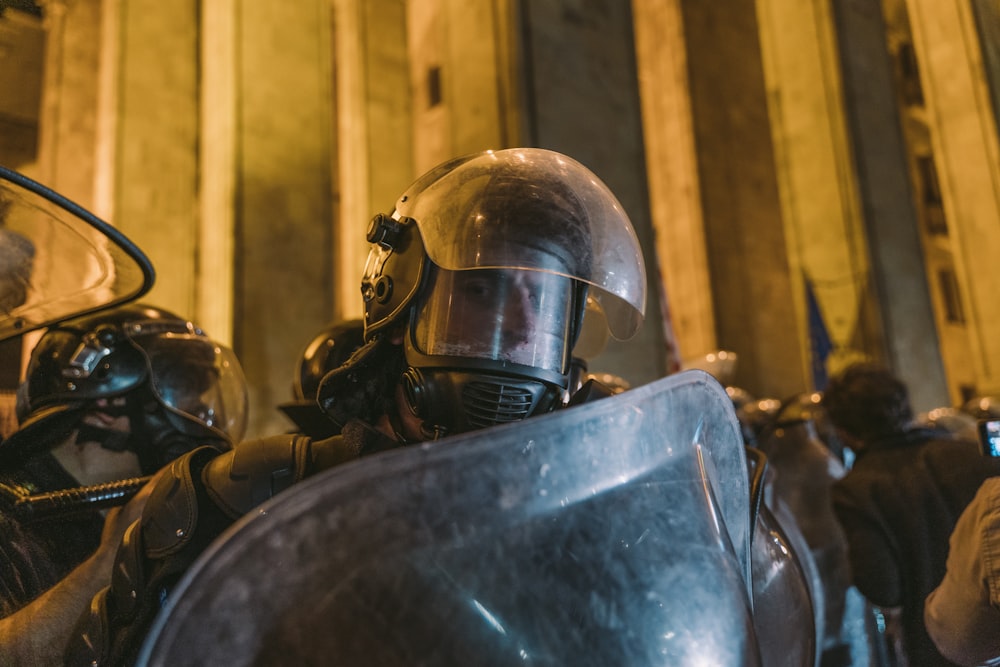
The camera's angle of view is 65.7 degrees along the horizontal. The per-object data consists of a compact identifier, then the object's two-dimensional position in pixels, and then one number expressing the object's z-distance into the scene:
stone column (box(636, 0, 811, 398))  9.82
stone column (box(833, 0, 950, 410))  9.88
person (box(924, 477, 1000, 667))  1.69
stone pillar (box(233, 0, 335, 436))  6.39
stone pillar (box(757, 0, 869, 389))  10.19
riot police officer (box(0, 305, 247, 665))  1.92
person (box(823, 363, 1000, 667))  2.60
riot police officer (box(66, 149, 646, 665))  1.27
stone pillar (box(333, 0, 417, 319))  11.52
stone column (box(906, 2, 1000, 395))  10.73
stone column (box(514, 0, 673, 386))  6.04
